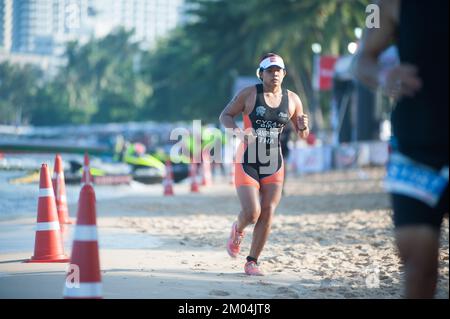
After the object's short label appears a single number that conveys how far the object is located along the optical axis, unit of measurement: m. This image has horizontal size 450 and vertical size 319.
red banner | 31.88
